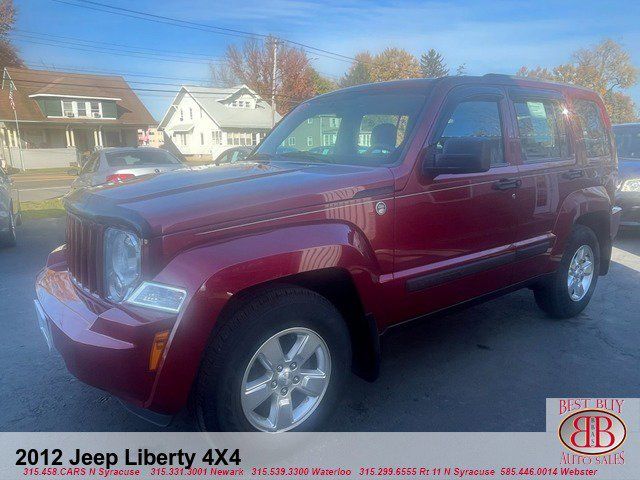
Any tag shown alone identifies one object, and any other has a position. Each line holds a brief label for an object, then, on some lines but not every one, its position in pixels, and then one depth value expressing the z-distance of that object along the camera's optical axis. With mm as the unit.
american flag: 33562
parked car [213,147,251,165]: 15688
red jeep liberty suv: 2252
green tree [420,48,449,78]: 64725
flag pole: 32372
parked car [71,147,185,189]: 9569
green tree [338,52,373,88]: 59719
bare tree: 55094
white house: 46000
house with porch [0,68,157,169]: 33750
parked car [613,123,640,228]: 7793
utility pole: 33756
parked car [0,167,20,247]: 7273
